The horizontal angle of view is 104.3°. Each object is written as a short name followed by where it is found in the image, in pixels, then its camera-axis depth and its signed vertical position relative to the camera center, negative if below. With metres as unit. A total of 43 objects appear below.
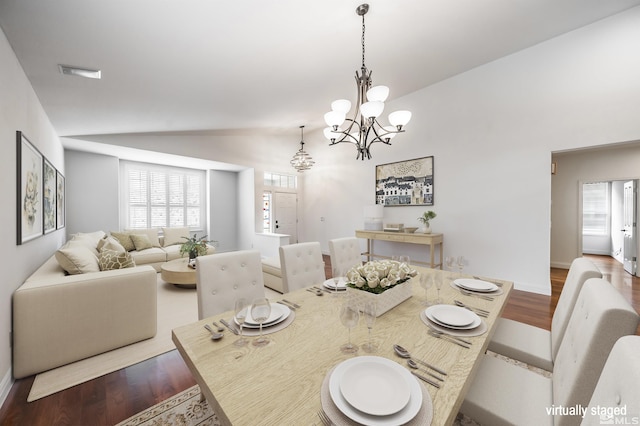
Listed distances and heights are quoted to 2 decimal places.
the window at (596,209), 6.20 +0.04
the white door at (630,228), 4.36 -0.33
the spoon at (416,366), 0.83 -0.56
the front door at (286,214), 6.64 -0.08
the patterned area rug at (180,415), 1.43 -1.21
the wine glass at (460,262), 1.80 -0.38
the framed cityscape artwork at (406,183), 4.49 +0.55
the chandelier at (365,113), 1.97 +0.83
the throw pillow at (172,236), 5.40 -0.54
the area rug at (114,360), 1.73 -1.20
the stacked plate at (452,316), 1.16 -0.52
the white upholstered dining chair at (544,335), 1.26 -0.76
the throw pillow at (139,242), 4.80 -0.59
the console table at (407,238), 4.00 -0.47
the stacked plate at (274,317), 1.18 -0.53
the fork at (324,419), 0.66 -0.56
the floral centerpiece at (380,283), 1.30 -0.39
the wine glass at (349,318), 0.96 -0.42
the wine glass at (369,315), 0.99 -0.41
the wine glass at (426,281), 1.44 -0.41
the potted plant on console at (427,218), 4.23 -0.12
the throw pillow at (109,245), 3.37 -0.47
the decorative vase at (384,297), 1.28 -0.46
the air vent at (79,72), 2.11 +1.23
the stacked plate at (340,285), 1.67 -0.50
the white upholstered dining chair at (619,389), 0.48 -0.37
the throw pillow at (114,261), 2.59 -0.52
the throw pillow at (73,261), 2.28 -0.46
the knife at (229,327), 1.14 -0.55
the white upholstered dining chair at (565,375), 0.76 -0.61
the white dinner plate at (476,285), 1.62 -0.50
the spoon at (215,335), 1.07 -0.54
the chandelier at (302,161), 5.48 +1.11
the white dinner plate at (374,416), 0.65 -0.54
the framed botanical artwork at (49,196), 2.75 +0.18
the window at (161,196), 5.48 +0.36
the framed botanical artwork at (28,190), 1.96 +0.19
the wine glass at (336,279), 1.62 -0.46
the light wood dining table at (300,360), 0.71 -0.56
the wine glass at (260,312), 1.04 -0.43
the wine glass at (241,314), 1.04 -0.44
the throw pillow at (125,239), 4.68 -0.53
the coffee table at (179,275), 3.55 -0.92
